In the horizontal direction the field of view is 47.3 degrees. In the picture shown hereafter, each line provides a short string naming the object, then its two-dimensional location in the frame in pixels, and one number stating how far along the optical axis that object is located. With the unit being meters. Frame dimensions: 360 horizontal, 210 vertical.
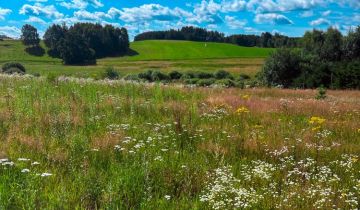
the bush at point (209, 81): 45.66
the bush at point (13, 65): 60.41
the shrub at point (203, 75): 63.91
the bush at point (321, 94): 20.33
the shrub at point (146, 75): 52.84
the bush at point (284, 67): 55.38
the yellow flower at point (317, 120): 9.08
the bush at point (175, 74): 63.87
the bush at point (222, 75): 62.69
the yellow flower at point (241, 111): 10.91
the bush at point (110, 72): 40.78
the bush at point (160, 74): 54.42
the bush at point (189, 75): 58.87
